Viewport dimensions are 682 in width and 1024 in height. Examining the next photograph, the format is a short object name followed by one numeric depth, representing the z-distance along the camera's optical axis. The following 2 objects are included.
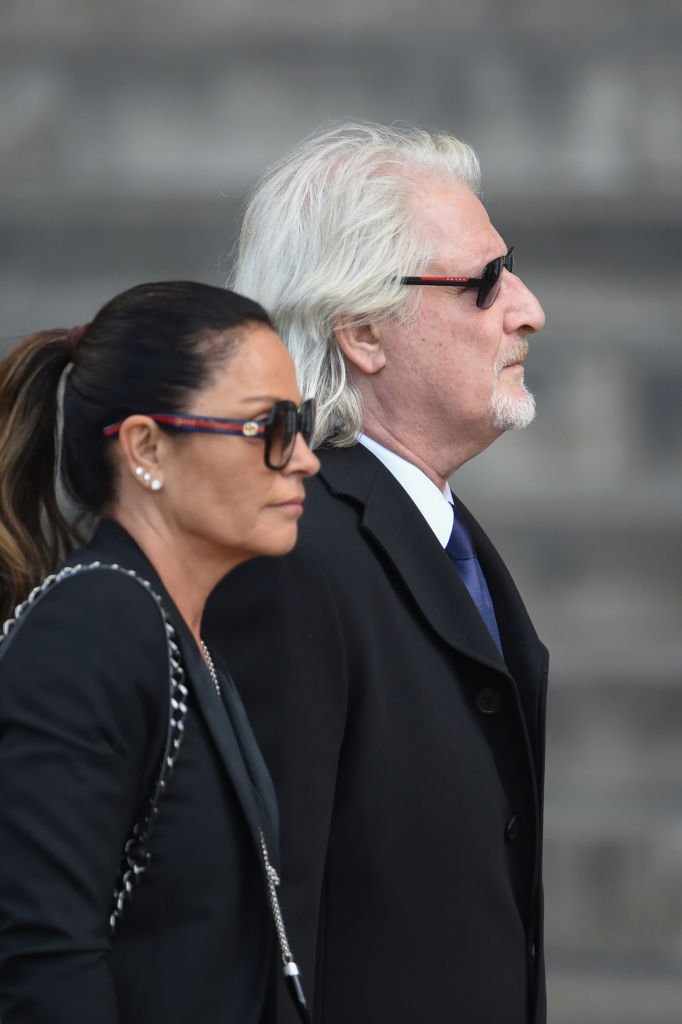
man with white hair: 11.01
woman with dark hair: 10.64
